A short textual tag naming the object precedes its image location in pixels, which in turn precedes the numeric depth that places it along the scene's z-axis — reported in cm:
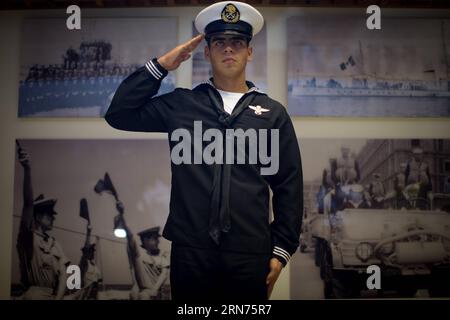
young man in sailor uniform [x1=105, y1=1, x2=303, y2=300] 177
